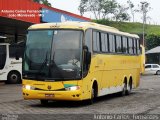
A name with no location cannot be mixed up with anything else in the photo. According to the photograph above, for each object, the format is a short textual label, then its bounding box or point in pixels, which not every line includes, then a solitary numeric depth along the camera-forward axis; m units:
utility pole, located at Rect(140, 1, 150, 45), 130.12
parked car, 68.44
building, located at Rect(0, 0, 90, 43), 30.83
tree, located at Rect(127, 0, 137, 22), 143.75
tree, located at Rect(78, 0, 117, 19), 138.50
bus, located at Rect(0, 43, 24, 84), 33.69
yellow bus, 17.52
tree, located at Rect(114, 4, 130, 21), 139.38
